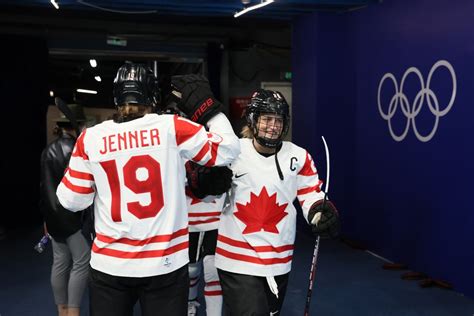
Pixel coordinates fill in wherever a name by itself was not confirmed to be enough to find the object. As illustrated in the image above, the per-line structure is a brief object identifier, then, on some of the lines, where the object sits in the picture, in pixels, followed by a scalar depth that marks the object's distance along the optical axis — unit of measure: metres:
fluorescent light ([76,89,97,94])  15.71
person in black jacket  2.75
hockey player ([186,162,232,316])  2.82
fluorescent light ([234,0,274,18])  5.14
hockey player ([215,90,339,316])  2.19
